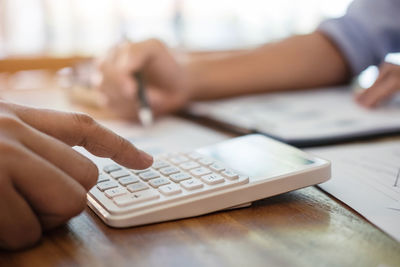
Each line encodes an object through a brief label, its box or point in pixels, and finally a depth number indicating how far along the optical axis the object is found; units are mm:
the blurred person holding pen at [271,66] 741
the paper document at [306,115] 552
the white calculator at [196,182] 328
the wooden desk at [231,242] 276
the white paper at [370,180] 337
